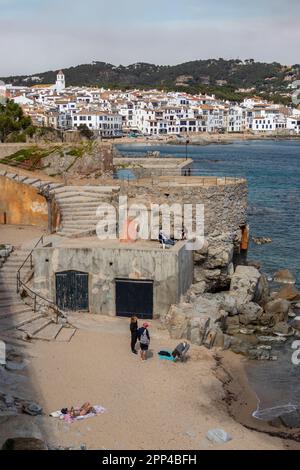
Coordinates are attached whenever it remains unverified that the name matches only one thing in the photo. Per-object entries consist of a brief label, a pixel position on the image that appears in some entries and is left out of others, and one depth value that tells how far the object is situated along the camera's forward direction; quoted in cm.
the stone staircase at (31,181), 2895
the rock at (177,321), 1908
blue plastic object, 1722
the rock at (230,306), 2223
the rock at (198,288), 2289
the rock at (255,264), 3025
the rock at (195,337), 1881
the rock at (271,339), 2059
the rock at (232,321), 2171
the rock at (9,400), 1317
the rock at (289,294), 2528
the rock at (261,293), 2398
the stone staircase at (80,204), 2486
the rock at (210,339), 1889
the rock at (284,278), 2847
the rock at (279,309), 2275
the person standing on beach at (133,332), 1725
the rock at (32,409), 1312
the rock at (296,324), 2209
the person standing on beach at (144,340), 1680
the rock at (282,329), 2139
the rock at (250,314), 2210
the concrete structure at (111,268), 2050
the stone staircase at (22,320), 1769
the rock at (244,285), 2332
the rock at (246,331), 2119
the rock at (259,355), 1900
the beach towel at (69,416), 1329
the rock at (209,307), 2017
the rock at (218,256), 2466
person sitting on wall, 2153
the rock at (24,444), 1065
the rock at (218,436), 1298
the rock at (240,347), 1920
